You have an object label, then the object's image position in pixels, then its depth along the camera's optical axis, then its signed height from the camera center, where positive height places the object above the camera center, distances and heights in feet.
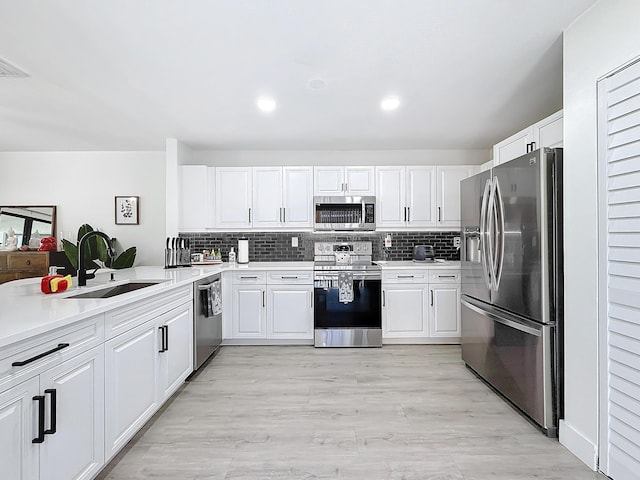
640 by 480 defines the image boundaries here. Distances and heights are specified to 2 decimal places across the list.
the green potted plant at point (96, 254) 16.57 -0.57
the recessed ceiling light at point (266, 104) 11.13 +4.19
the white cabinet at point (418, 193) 15.61 +2.03
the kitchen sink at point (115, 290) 7.47 -1.06
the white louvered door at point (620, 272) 5.73 -0.48
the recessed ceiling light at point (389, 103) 11.11 +4.20
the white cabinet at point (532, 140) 8.35 +2.58
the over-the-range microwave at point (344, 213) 15.44 +1.19
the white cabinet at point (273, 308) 14.34 -2.52
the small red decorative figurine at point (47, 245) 16.94 -0.17
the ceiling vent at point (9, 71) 9.02 +4.26
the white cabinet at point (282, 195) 15.67 +1.95
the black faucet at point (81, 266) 7.77 -0.53
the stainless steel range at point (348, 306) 14.08 -2.41
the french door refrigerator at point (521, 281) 7.65 -0.90
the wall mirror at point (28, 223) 17.69 +0.86
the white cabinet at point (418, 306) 14.48 -2.47
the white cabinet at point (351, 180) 15.61 +2.56
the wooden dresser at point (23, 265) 16.61 -1.05
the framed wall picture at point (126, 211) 17.69 +1.43
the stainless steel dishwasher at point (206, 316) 10.97 -2.30
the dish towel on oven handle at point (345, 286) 14.06 -1.67
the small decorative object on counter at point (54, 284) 6.95 -0.81
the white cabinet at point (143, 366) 6.32 -2.52
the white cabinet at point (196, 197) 15.60 +1.85
